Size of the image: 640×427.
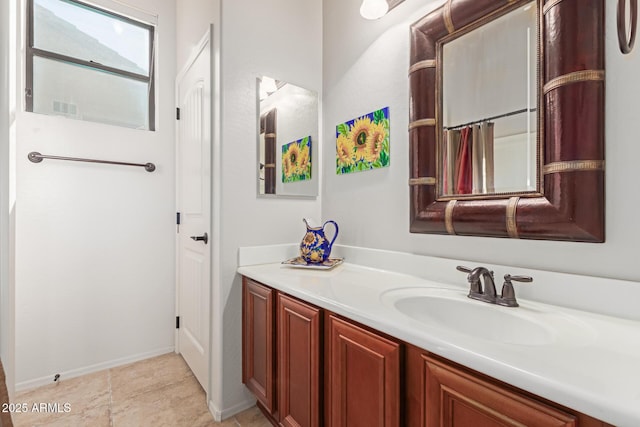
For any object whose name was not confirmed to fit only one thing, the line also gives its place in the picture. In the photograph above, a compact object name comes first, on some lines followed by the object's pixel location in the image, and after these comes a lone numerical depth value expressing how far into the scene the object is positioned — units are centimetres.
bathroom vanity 54
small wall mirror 174
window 194
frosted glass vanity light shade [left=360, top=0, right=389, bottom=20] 144
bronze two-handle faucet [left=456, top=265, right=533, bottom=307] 96
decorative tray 153
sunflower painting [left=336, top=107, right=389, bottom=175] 154
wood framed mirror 89
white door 173
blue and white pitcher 160
